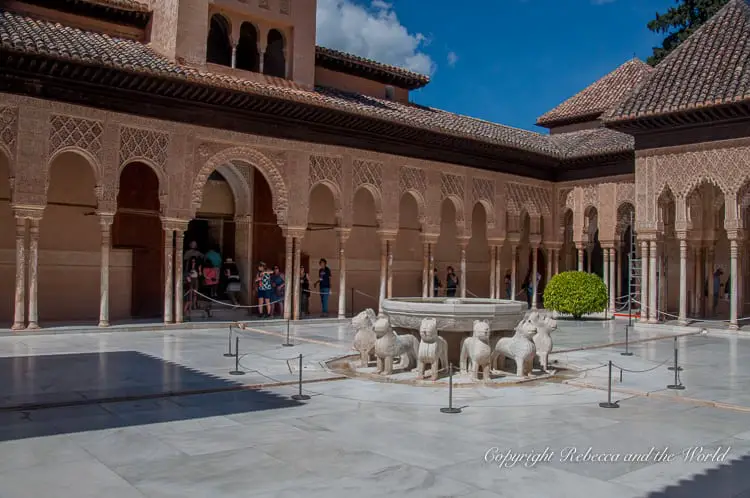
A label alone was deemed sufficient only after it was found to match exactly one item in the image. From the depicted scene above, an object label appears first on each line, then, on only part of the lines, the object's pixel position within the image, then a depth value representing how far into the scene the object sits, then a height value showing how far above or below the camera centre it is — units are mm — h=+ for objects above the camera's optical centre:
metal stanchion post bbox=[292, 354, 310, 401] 7693 -1418
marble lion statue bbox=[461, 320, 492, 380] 8562 -957
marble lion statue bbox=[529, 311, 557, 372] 9602 -909
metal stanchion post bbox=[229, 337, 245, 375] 9172 -1375
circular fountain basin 9195 -579
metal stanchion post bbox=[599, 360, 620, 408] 7477 -1387
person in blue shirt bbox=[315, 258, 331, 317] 18828 -422
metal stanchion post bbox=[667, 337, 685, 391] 8600 -1360
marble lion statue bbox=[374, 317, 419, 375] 8820 -991
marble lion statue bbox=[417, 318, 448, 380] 8484 -966
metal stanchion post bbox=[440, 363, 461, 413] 7078 -1394
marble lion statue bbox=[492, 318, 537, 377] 8930 -972
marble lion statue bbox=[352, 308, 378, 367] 9617 -899
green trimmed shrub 19250 -554
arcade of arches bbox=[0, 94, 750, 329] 14453 +1392
